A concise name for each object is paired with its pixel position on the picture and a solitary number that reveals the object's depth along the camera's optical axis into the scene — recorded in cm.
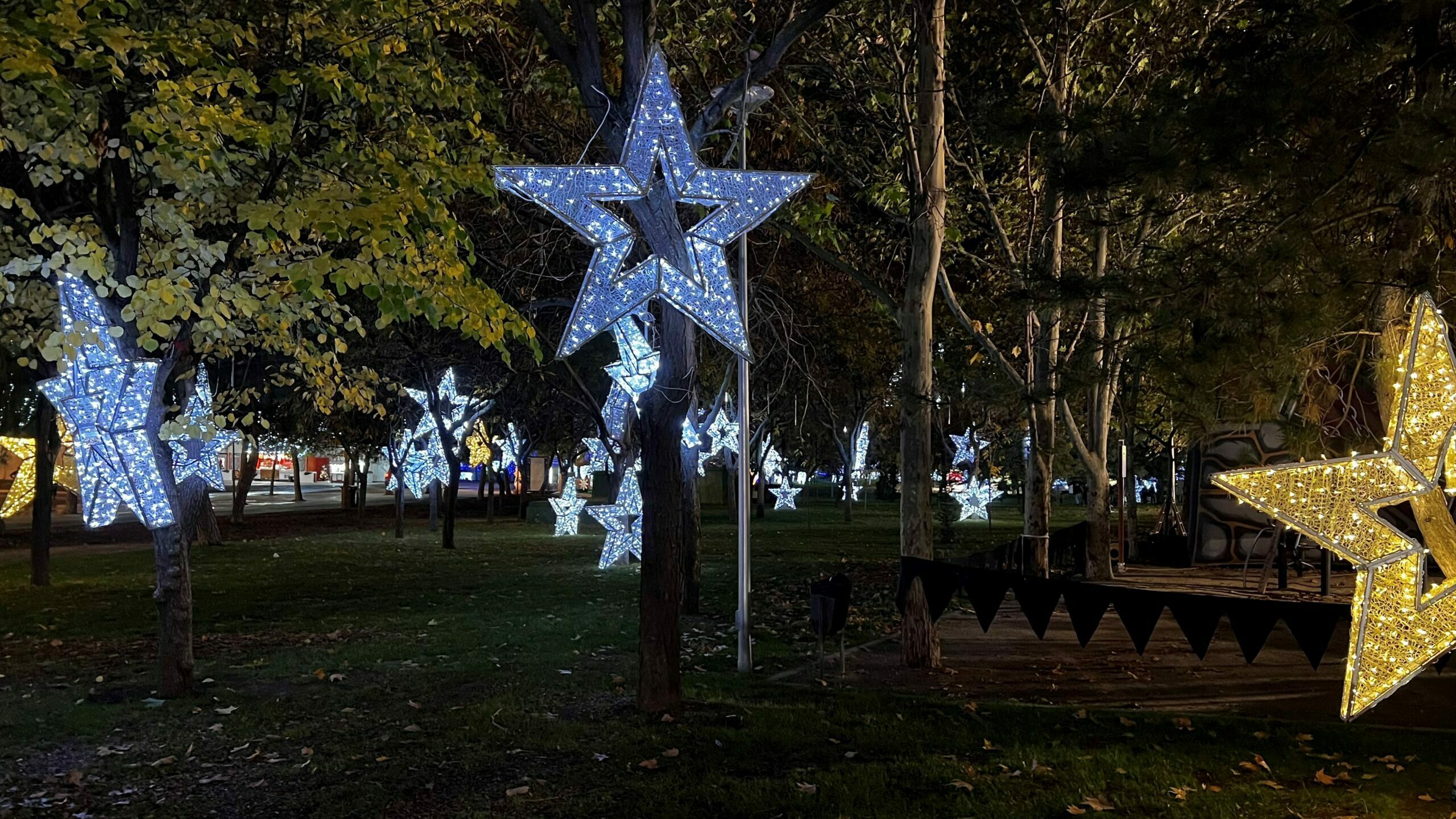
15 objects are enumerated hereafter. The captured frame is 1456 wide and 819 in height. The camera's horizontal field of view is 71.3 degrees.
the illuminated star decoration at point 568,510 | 2808
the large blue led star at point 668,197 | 638
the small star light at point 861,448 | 3944
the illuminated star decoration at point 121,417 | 870
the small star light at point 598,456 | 2483
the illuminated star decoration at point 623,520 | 1902
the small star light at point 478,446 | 3222
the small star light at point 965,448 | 4319
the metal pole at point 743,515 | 970
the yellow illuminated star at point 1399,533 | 540
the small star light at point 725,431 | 2630
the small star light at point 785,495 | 4209
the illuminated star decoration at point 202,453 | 1566
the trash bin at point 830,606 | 945
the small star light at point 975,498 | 3784
